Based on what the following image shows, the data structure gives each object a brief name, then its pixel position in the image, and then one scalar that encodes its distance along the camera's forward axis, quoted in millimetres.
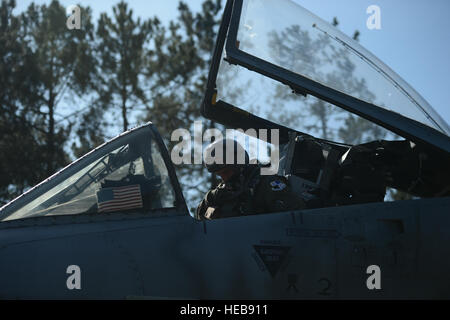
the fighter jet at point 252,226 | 6484
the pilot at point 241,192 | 8172
